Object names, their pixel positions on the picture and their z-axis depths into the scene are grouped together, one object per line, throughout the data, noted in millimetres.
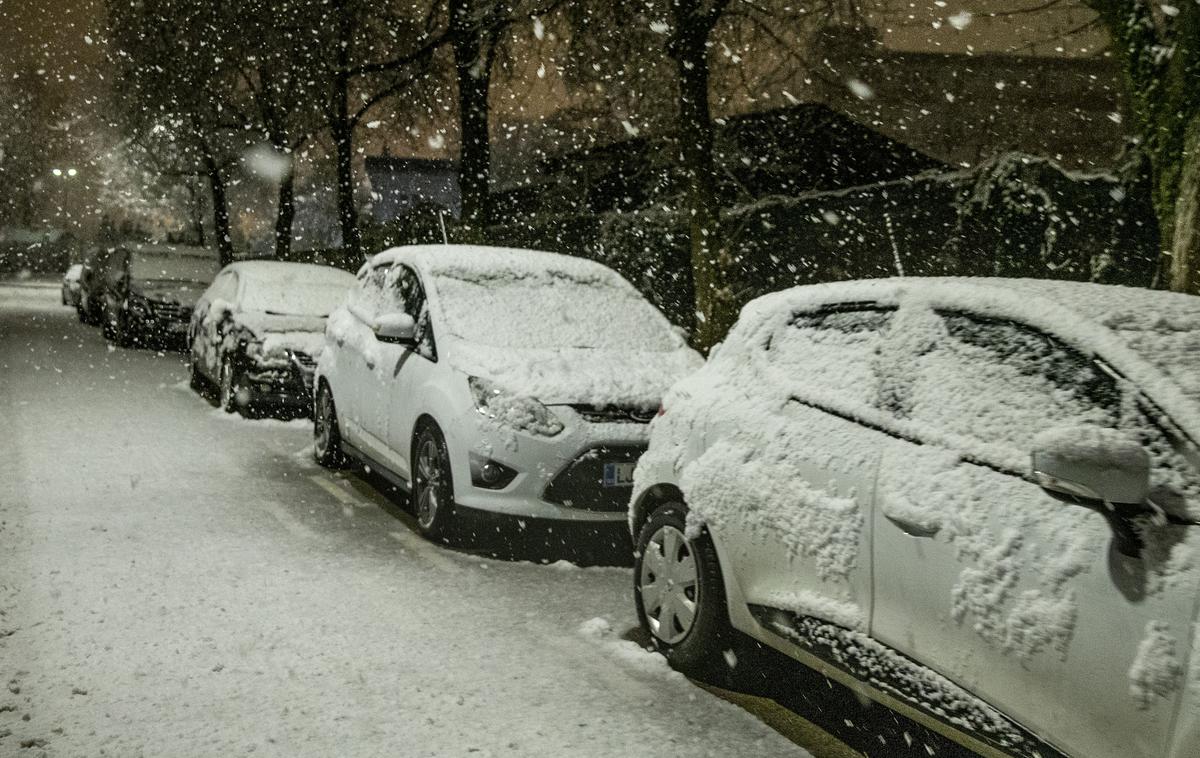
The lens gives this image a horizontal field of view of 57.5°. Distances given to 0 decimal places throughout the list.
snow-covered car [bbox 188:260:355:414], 11531
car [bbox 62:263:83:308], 33406
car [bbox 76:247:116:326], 24641
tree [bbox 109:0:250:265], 25406
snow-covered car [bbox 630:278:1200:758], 2865
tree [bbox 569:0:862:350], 11172
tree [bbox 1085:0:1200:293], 7035
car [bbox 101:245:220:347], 19828
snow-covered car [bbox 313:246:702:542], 6379
